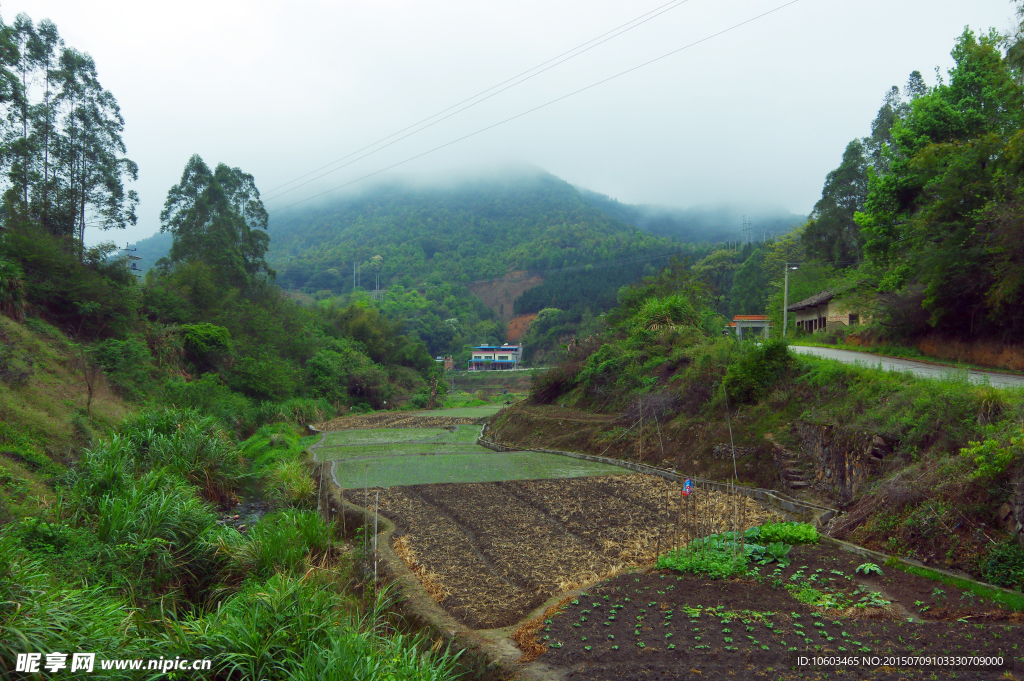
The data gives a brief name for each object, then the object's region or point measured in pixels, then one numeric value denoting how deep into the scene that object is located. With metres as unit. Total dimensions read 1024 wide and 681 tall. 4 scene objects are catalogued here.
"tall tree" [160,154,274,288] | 41.25
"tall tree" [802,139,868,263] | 43.25
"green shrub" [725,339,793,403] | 15.25
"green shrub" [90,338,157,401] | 22.23
